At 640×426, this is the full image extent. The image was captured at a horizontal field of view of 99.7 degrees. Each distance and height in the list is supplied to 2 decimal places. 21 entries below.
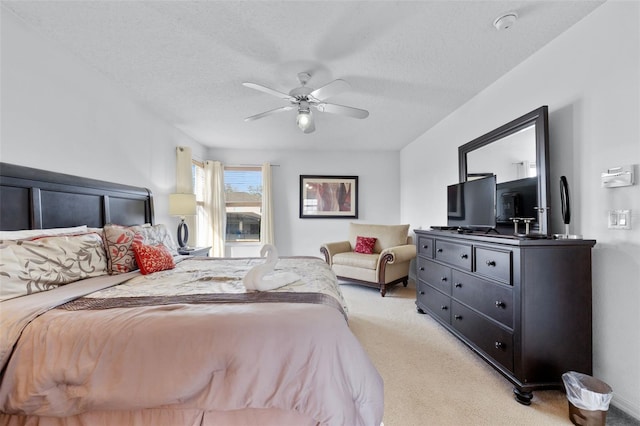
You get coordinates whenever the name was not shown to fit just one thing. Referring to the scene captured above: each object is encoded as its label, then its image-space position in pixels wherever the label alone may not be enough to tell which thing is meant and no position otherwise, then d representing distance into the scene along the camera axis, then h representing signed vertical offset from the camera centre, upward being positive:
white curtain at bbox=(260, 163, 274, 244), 5.12 +0.03
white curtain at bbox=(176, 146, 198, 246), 3.90 +0.62
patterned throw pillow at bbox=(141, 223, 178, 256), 2.31 -0.22
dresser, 1.67 -0.65
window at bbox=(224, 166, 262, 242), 5.25 +0.19
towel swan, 1.48 -0.39
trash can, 1.41 -1.03
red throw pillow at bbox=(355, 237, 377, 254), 4.54 -0.58
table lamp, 3.51 +0.10
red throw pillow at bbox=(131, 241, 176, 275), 1.97 -0.34
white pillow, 1.53 -0.11
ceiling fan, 2.30 +1.00
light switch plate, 1.55 -0.07
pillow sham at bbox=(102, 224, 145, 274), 1.93 -0.26
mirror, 1.98 +0.35
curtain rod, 5.18 +0.90
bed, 1.04 -0.61
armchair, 3.87 -0.72
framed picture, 5.32 +0.27
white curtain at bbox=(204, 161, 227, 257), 4.90 +0.09
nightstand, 3.31 -0.50
